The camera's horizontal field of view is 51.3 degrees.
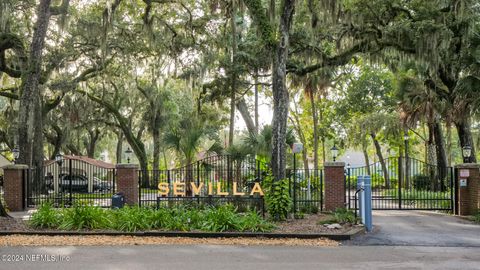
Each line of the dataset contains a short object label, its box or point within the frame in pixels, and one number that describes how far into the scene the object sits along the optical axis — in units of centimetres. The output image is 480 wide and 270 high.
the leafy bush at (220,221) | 1202
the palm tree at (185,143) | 1995
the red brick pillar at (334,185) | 1634
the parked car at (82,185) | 2795
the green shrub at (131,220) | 1211
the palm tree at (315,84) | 2498
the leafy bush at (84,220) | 1234
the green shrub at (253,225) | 1203
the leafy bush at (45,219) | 1259
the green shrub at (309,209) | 1608
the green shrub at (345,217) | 1341
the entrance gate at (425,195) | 1791
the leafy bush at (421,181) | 2230
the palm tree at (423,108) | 2345
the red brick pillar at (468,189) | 1612
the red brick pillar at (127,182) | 1756
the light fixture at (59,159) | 1964
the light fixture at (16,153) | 1872
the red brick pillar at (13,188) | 1797
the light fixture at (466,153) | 1688
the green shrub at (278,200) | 1362
